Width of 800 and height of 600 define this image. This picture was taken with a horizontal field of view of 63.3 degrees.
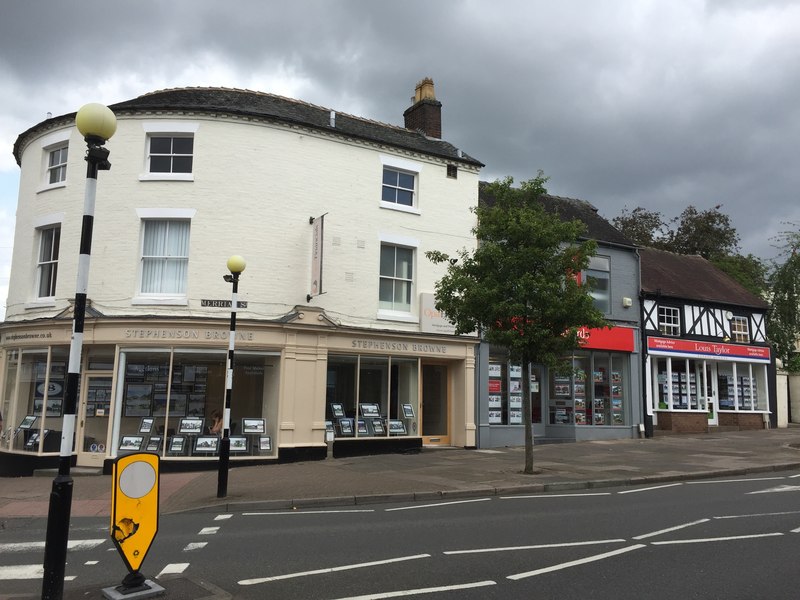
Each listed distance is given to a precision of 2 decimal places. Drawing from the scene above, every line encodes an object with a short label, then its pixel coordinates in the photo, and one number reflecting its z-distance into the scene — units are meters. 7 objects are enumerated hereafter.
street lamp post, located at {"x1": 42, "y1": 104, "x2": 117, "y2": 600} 5.22
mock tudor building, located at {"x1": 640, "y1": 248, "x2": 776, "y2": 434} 24.50
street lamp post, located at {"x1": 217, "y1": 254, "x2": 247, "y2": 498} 11.57
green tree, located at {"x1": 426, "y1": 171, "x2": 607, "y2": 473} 13.97
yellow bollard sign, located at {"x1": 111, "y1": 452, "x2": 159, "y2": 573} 5.79
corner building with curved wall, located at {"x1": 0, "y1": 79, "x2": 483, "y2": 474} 16.05
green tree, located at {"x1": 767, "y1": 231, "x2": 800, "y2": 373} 31.30
